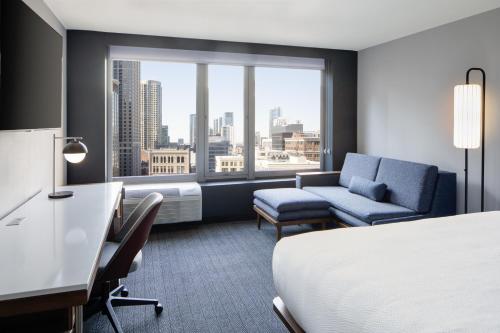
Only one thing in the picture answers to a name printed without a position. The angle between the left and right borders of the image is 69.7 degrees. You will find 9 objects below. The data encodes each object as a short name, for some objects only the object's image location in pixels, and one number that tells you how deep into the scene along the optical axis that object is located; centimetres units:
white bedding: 105
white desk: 110
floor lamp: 308
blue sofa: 319
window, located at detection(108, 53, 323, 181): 427
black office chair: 182
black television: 174
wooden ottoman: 355
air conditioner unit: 403
